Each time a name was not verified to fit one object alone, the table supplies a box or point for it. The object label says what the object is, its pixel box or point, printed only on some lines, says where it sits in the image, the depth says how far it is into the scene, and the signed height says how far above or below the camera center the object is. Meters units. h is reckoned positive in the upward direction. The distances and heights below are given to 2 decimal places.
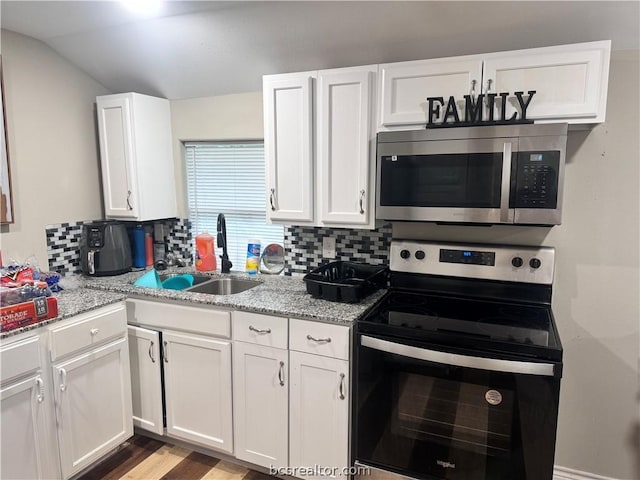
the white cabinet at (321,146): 2.11 +0.26
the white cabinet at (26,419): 1.76 -0.94
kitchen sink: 2.70 -0.56
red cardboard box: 1.77 -0.49
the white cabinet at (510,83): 1.71 +0.49
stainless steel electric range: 1.59 -0.70
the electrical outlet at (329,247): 2.57 -0.30
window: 2.89 +0.04
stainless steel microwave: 1.72 +0.10
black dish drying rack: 2.08 -0.43
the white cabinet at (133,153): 2.71 +0.28
